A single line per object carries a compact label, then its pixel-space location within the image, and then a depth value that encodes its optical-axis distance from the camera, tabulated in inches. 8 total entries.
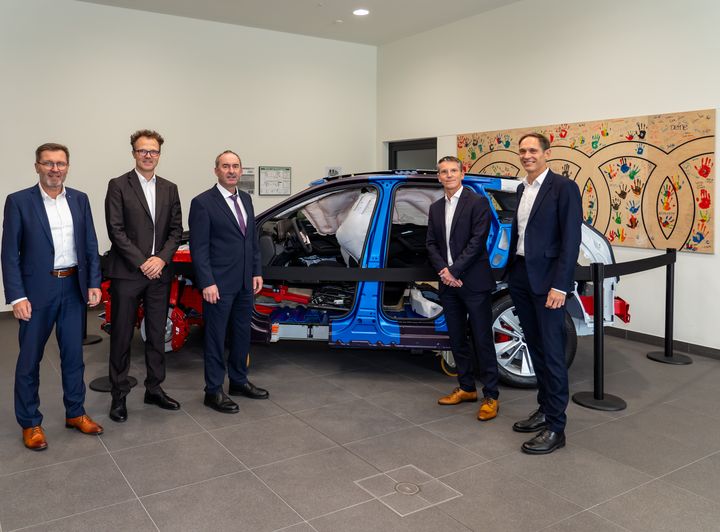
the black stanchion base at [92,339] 221.6
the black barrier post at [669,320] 200.4
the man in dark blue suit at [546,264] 123.1
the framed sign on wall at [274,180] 325.7
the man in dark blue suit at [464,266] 143.9
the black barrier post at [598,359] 152.9
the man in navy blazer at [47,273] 122.4
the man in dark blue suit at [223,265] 146.4
